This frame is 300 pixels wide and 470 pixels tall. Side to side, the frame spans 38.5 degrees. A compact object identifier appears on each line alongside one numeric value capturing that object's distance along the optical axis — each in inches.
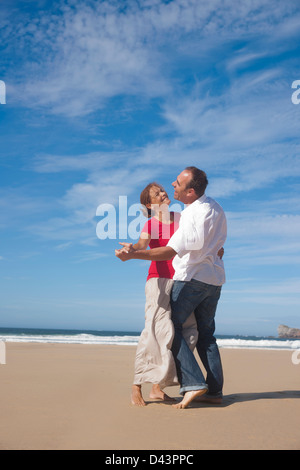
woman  132.9
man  129.0
